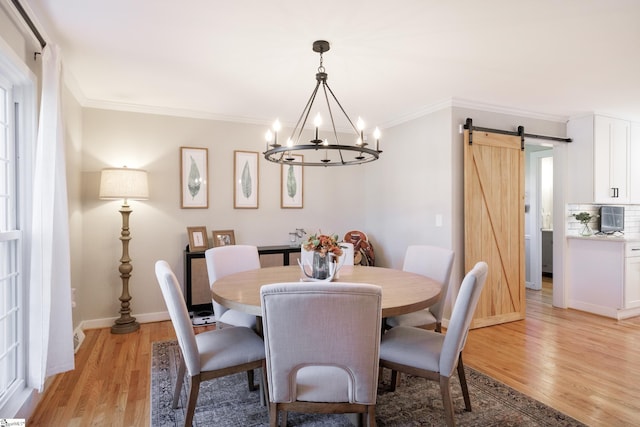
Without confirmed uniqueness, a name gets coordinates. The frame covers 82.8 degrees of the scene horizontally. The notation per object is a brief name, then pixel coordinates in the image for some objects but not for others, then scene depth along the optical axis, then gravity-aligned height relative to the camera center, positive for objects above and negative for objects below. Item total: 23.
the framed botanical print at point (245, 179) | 4.35 +0.44
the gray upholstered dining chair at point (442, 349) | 1.79 -0.72
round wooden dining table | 1.84 -0.43
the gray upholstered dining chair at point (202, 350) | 1.77 -0.73
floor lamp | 3.45 +0.19
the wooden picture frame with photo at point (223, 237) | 4.11 -0.25
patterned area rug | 2.07 -1.18
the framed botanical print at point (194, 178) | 4.08 +0.43
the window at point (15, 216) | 2.06 +0.00
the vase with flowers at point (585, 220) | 4.47 -0.05
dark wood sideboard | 3.83 -0.72
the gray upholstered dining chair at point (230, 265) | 2.54 -0.41
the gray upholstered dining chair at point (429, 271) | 2.52 -0.43
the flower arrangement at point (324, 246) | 2.20 -0.18
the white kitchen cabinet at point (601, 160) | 4.26 +0.68
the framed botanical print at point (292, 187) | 4.62 +0.37
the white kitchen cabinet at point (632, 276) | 4.04 -0.68
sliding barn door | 3.71 -0.04
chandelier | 2.07 +0.73
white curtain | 2.08 -0.21
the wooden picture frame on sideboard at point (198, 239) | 3.95 -0.26
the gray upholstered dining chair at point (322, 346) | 1.45 -0.54
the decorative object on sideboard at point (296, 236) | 4.64 -0.26
